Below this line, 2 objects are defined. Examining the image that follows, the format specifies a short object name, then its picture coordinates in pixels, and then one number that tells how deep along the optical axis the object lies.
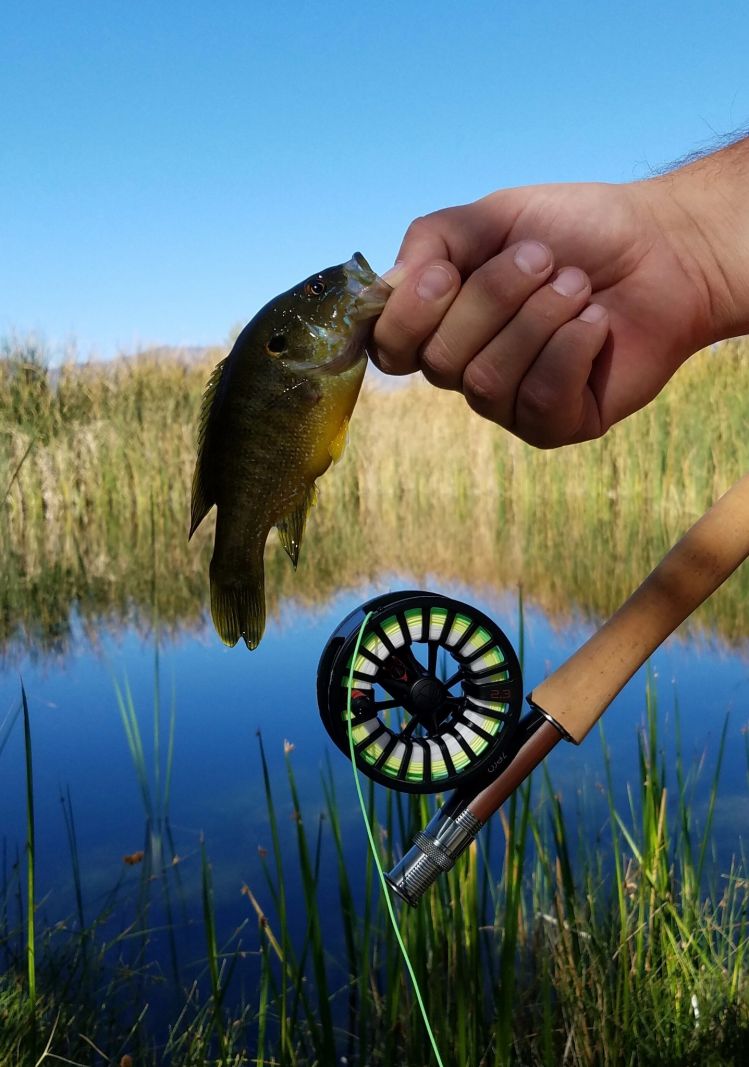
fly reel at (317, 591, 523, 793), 0.30
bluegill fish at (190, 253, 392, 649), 0.30
